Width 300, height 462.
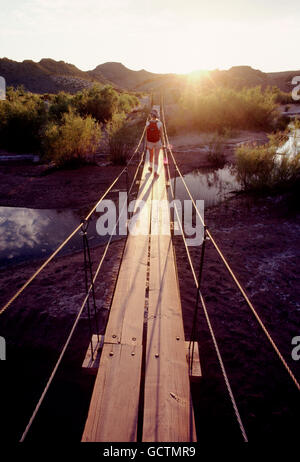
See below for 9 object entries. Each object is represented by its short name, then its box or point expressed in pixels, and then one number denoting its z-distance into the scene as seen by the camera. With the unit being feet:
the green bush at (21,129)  39.37
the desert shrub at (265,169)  23.45
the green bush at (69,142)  31.37
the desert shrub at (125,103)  59.93
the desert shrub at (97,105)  51.85
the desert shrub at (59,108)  44.47
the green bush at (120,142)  33.71
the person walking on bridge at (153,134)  20.44
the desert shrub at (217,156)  35.01
